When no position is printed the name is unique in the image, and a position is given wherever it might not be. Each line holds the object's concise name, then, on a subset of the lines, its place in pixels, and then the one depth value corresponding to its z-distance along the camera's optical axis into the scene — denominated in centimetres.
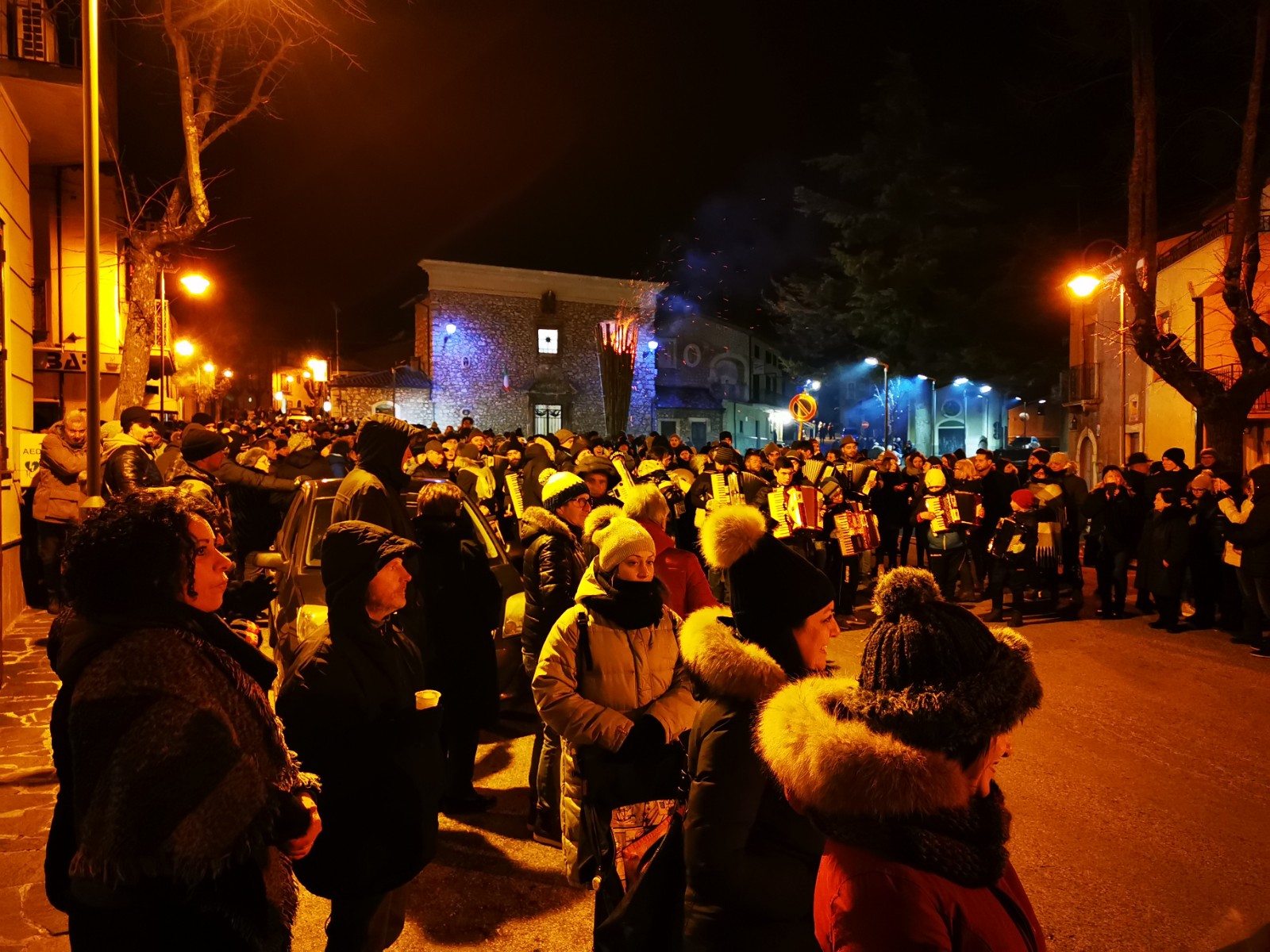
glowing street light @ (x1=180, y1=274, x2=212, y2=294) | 1661
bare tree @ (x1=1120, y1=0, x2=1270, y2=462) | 1369
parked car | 635
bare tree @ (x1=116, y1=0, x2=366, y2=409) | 1329
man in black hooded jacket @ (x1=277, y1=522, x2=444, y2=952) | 300
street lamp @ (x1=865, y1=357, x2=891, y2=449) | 3453
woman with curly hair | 207
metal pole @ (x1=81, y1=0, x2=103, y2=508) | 670
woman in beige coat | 368
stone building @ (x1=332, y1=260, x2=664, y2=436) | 4253
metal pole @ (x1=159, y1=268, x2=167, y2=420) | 1731
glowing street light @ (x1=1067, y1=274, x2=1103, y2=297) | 1720
